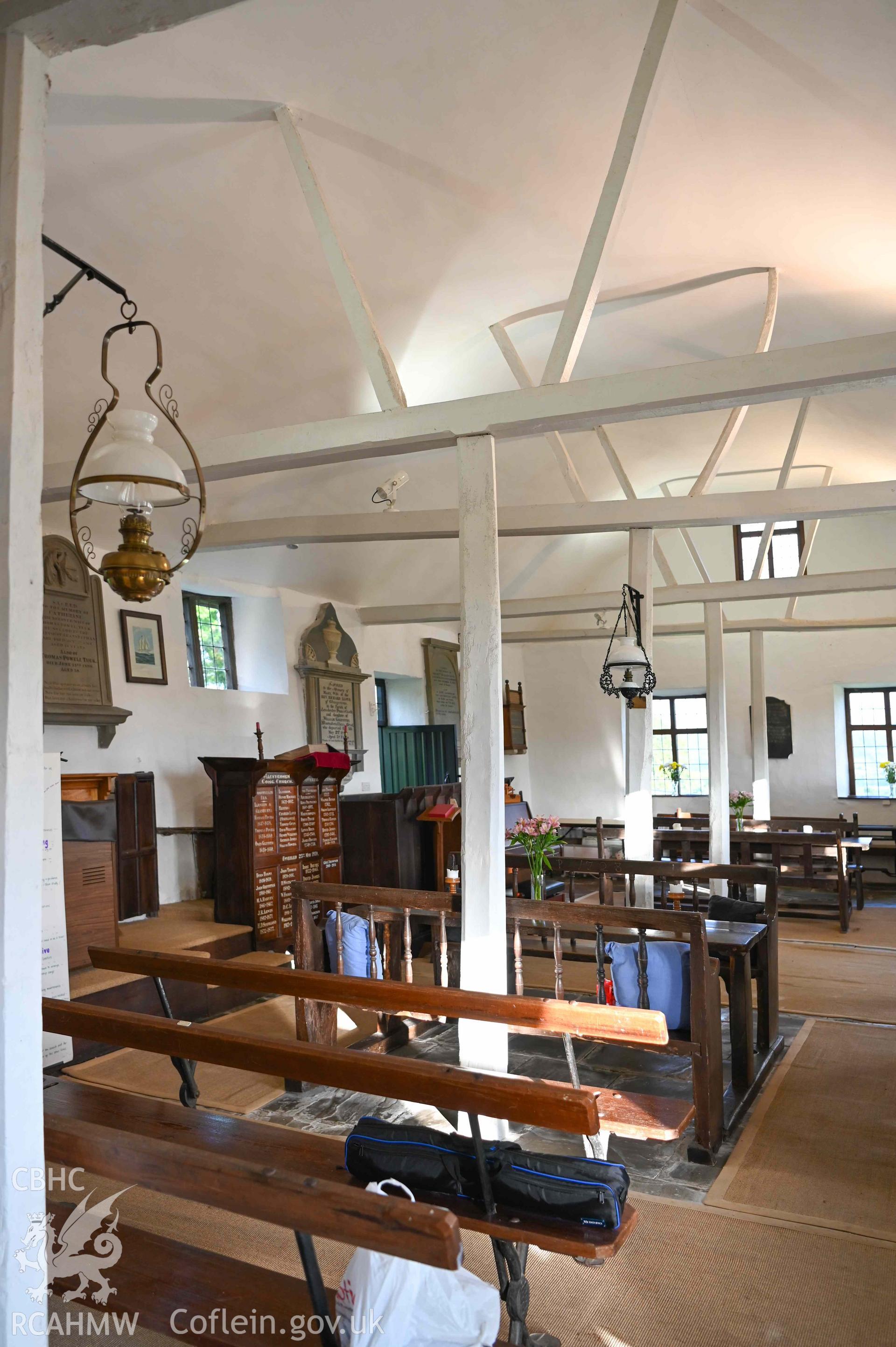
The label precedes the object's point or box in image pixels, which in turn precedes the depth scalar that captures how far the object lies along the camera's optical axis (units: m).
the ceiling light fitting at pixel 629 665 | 5.61
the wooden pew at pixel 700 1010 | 3.52
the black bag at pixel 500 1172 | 2.04
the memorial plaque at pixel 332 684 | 9.06
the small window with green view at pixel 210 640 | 8.05
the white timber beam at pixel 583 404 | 3.54
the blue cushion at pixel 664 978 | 3.83
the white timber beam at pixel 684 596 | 8.44
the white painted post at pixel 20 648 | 1.59
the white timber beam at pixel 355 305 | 3.90
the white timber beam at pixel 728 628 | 10.38
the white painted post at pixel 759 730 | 10.73
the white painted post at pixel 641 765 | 6.15
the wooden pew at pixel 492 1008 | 2.75
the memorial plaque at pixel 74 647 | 6.12
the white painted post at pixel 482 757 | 3.68
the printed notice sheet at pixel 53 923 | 4.39
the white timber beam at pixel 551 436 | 5.57
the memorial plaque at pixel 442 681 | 11.45
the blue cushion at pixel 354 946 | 4.55
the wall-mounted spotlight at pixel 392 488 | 6.06
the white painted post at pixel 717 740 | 8.37
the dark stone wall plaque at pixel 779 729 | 12.60
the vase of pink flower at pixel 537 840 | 5.25
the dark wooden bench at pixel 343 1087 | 2.01
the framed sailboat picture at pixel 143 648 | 6.96
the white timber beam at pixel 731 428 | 5.18
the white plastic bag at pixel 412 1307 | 1.72
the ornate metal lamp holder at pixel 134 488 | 2.61
